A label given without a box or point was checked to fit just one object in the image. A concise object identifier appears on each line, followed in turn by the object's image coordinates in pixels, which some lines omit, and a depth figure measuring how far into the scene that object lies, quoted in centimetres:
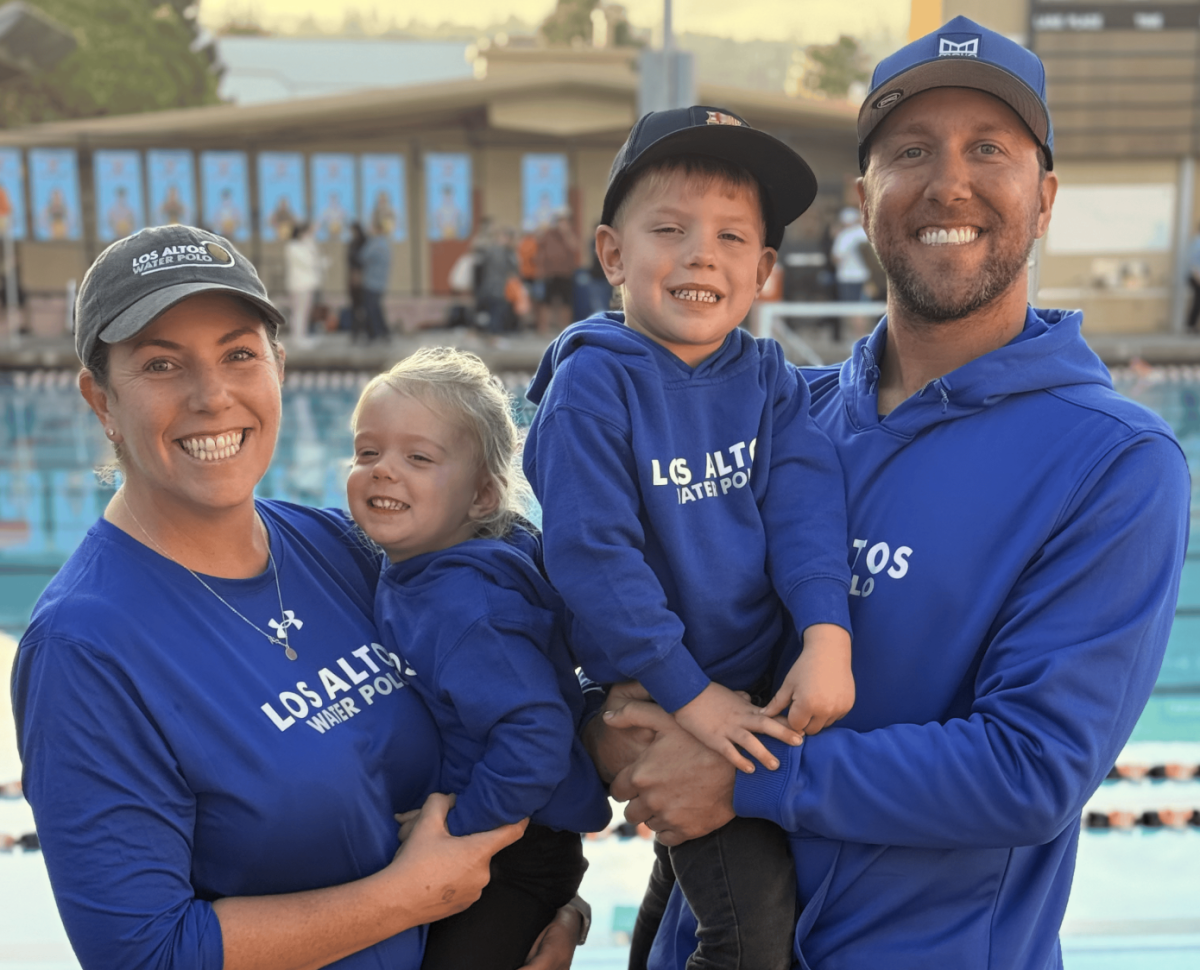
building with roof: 2064
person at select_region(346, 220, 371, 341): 1834
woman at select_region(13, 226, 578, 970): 169
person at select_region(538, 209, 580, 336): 1886
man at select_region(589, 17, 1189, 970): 177
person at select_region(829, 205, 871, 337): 1739
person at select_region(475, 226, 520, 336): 1820
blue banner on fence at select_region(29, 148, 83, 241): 2130
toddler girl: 203
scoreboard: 1977
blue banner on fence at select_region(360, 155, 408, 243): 2241
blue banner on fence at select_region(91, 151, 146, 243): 2175
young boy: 195
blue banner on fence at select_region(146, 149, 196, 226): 2178
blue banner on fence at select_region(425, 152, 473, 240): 2248
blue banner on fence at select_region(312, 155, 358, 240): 2239
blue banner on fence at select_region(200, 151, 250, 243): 2200
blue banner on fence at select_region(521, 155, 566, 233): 2259
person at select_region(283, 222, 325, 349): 1814
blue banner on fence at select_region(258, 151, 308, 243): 2222
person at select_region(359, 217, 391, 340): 1809
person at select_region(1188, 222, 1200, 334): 2098
